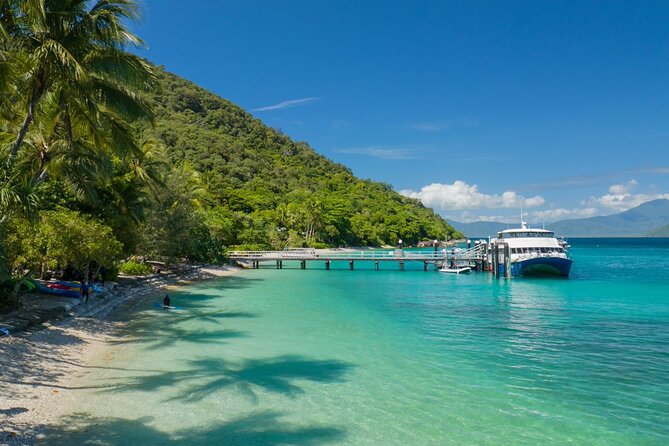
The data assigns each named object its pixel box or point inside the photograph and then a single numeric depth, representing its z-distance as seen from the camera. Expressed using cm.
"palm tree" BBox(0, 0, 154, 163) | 1148
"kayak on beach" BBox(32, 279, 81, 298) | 2012
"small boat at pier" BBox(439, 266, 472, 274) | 4894
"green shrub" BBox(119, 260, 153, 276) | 3312
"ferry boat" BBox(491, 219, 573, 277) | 4183
